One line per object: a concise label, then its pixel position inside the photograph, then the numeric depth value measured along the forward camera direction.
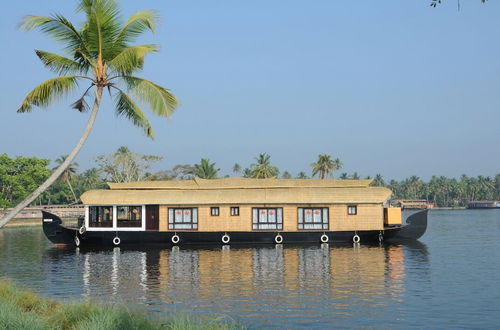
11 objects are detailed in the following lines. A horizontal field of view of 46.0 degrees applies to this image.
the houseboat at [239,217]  31.30
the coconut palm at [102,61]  14.41
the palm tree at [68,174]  83.46
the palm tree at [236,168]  122.22
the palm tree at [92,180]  102.17
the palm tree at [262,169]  77.25
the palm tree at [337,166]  84.60
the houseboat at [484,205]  148.88
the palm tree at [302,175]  136.12
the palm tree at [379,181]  156.25
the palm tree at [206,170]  72.31
